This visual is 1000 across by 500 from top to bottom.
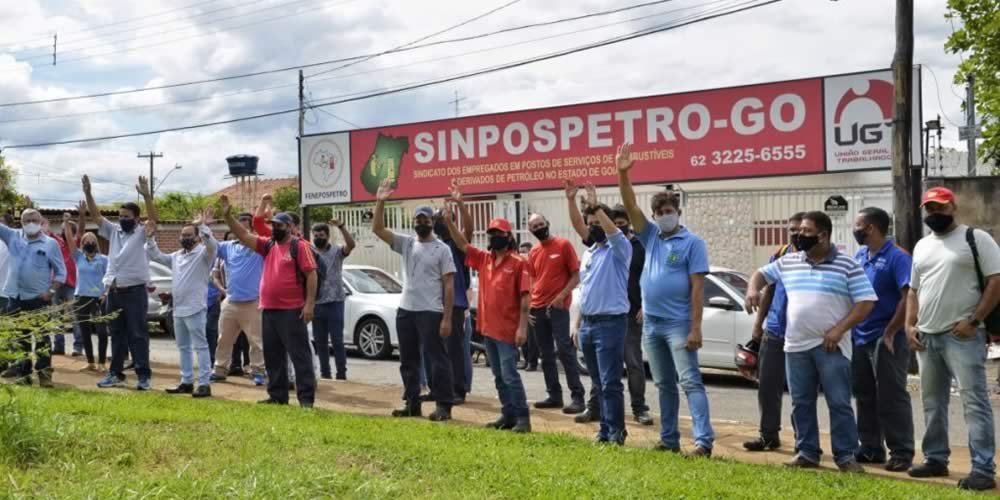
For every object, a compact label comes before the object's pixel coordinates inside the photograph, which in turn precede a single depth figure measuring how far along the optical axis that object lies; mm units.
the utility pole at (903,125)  14273
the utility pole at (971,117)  29641
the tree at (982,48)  28547
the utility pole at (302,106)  34250
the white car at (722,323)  12195
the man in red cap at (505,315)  8266
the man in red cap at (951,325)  6301
